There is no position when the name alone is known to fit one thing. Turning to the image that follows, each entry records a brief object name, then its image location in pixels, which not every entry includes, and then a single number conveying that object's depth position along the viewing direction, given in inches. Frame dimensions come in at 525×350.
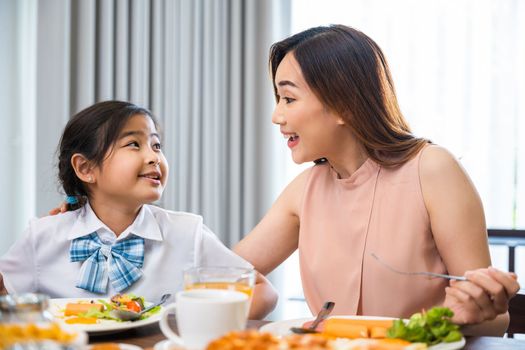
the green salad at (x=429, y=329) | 39.3
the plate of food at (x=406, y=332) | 38.8
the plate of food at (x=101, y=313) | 45.0
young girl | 62.9
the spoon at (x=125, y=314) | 46.6
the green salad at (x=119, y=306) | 47.6
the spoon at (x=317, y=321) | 42.6
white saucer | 36.5
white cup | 35.1
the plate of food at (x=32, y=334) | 28.8
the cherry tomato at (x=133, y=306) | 48.9
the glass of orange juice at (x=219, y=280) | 37.4
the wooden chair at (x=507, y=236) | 112.3
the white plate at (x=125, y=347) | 35.5
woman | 61.3
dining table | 42.5
